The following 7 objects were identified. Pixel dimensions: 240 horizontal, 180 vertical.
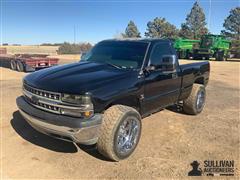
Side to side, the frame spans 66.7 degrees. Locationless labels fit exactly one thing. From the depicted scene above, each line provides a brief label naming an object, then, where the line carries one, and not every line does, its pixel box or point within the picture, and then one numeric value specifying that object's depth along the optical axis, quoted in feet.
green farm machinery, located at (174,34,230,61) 66.26
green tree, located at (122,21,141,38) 145.71
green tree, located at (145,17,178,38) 134.67
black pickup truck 8.36
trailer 34.44
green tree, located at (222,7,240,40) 128.71
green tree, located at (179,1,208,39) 131.83
